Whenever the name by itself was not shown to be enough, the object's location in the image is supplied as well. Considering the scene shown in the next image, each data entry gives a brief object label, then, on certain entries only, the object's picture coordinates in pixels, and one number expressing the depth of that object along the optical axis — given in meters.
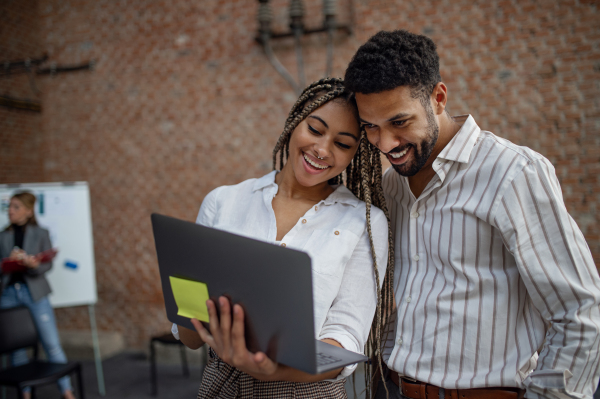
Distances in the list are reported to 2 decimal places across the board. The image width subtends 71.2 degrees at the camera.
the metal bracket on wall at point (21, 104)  4.84
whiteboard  4.10
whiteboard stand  3.82
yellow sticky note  0.99
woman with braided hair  1.21
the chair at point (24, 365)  2.86
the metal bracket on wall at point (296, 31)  3.88
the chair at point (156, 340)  3.76
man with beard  1.03
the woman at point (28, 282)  3.61
